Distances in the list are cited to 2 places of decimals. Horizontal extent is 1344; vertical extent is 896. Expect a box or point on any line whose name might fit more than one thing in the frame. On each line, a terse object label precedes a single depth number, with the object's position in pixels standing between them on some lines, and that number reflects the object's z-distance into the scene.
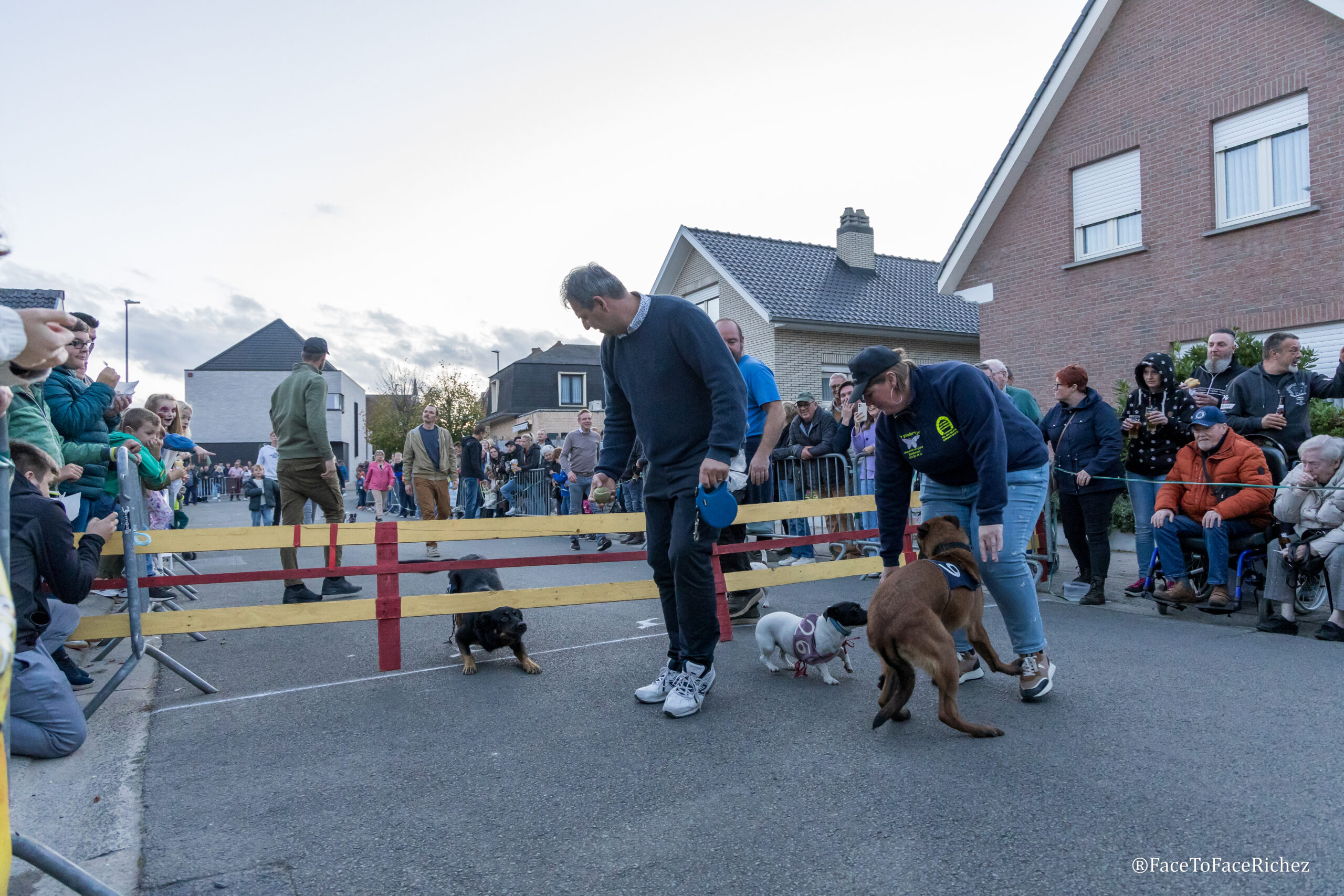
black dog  4.94
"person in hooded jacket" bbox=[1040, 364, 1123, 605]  7.04
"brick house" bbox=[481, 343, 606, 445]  48.62
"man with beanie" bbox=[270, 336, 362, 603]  7.40
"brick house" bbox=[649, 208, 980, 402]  23.67
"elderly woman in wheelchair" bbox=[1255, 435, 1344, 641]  5.43
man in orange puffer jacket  6.12
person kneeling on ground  3.44
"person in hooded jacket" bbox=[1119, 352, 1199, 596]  7.02
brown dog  3.43
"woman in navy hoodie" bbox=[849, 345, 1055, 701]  3.75
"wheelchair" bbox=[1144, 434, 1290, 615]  6.04
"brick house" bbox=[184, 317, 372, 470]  59.69
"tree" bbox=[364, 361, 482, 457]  56.28
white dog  4.36
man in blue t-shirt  5.79
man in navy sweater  3.90
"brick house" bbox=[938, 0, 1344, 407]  12.07
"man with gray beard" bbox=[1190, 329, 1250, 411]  7.61
